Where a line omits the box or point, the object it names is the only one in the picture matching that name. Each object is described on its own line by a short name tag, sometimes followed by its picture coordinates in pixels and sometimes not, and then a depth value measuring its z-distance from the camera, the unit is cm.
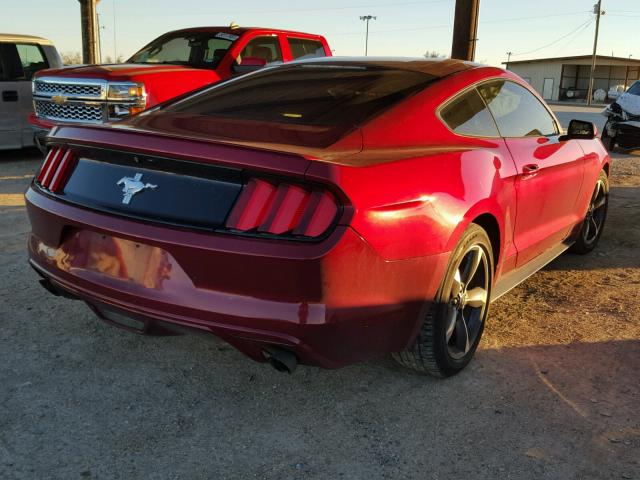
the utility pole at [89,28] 1395
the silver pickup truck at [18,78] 914
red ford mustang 232
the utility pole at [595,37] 5006
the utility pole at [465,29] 848
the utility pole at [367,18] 9430
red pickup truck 740
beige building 6444
